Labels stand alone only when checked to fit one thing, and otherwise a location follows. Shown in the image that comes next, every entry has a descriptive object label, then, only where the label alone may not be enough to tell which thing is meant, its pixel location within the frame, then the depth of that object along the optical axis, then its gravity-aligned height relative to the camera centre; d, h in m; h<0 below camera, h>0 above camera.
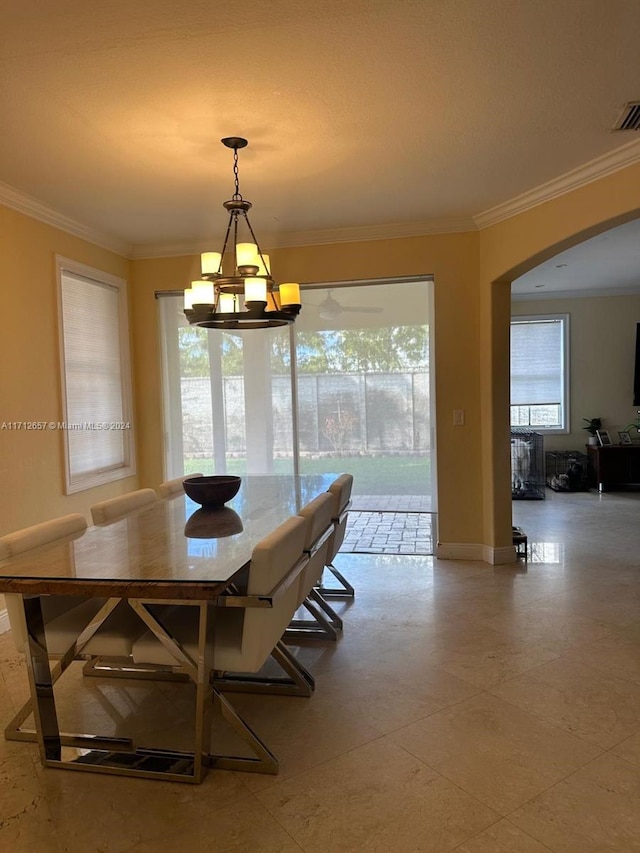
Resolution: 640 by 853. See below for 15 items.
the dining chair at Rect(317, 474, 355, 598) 3.09 -0.58
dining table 1.94 -0.62
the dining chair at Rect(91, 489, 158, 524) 2.94 -0.53
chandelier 2.89 +0.58
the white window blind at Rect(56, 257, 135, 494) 4.15 +0.25
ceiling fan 5.02 +0.82
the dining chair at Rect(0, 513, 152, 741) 2.19 -0.88
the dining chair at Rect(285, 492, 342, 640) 2.55 -0.80
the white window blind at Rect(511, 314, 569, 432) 8.03 +0.35
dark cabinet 7.36 -0.91
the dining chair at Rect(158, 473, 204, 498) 3.62 -0.52
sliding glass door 5.03 +0.08
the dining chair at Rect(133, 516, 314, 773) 2.00 -0.87
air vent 2.62 +1.31
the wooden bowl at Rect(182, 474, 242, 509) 2.99 -0.45
